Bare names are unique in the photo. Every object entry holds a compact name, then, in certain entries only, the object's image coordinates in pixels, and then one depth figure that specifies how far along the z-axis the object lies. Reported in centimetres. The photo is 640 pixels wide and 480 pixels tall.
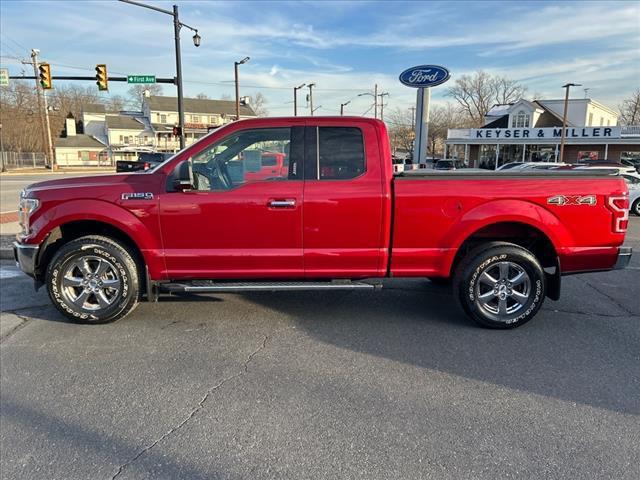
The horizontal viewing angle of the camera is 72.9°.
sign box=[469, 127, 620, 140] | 3677
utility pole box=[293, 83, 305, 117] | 3517
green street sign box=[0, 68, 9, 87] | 2198
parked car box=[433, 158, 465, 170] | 3841
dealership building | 3712
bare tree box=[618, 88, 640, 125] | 7273
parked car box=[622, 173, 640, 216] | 1334
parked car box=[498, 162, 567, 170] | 1642
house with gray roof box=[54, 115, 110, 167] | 6241
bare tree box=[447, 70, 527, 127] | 7944
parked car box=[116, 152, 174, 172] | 2403
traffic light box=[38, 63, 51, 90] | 1977
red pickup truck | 420
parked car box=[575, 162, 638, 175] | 1387
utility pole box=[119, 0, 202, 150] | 1652
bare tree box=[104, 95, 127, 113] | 8556
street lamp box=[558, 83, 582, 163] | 3267
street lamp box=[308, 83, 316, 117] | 3744
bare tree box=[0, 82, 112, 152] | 5831
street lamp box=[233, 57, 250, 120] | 2707
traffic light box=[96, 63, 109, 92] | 1950
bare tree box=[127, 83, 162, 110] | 8310
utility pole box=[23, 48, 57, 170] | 3631
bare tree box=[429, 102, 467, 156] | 7694
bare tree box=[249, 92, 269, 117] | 8212
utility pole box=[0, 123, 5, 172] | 4168
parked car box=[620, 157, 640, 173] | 3447
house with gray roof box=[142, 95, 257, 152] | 7144
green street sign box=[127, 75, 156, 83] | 1962
